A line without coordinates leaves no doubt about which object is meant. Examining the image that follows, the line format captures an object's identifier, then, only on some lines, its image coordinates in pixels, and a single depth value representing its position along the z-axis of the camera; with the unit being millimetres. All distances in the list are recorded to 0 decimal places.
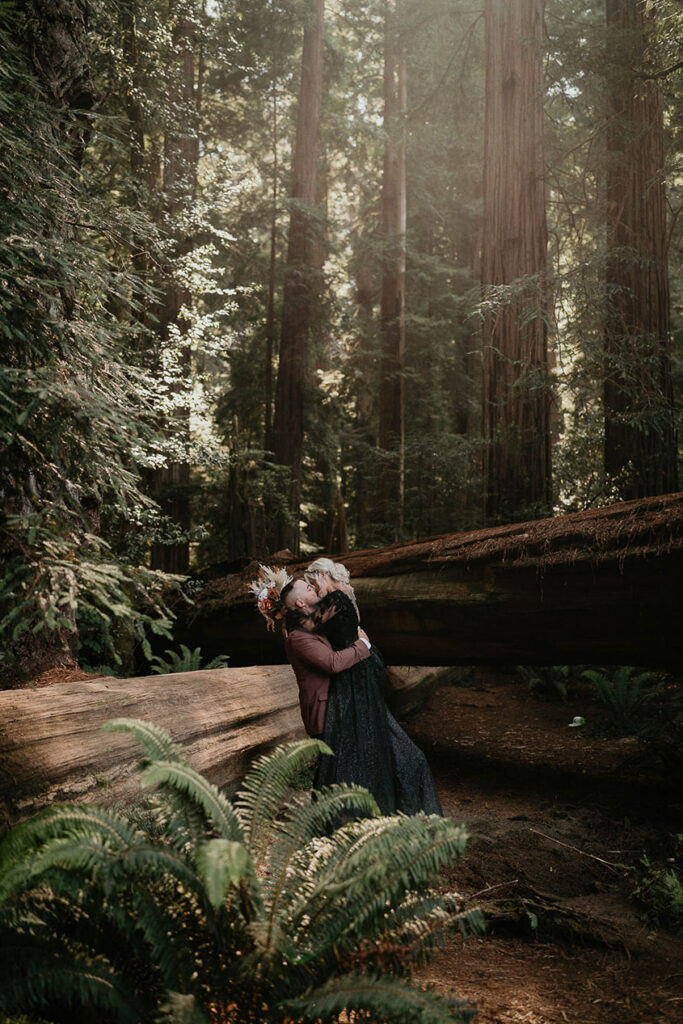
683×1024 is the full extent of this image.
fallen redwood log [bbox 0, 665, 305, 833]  3500
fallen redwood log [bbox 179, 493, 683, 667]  5691
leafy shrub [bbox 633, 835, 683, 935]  3977
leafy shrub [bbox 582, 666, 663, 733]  8195
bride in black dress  5133
